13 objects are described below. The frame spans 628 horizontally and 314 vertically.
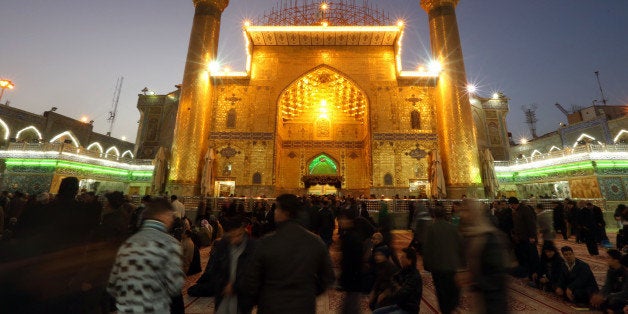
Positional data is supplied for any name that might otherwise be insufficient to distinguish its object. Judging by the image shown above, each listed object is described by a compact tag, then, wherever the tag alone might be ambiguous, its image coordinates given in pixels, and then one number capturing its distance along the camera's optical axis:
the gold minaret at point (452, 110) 14.48
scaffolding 18.06
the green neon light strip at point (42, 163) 15.77
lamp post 22.47
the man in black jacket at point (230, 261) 2.53
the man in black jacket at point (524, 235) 5.17
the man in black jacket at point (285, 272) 1.72
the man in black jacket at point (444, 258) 3.12
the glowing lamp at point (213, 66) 16.23
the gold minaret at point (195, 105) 14.73
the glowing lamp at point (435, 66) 16.13
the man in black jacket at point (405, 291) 2.84
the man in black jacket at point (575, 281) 3.78
